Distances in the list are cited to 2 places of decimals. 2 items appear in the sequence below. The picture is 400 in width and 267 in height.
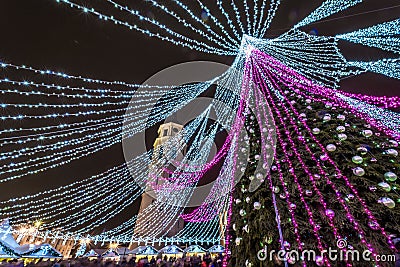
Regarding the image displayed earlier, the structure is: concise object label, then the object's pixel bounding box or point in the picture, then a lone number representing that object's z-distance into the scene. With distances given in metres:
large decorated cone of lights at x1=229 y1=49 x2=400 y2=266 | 2.61
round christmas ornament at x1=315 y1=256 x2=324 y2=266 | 2.51
